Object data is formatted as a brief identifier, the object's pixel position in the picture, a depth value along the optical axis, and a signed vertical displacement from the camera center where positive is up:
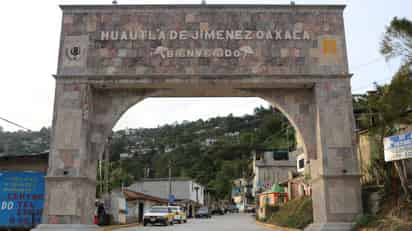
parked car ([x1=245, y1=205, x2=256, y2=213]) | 66.36 -1.38
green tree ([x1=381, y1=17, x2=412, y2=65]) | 10.68 +4.17
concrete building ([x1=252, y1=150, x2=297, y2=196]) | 49.84 +3.96
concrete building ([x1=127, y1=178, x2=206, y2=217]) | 52.62 +1.59
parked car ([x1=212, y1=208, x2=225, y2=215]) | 59.00 -1.50
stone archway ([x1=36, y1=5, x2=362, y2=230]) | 12.88 +4.08
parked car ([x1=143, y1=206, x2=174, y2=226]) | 23.66 -0.92
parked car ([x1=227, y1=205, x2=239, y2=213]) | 73.78 -1.57
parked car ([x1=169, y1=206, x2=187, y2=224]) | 27.71 -0.98
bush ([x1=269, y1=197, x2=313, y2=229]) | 17.76 -0.69
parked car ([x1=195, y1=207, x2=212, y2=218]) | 42.03 -1.26
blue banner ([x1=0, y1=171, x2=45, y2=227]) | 13.45 +0.11
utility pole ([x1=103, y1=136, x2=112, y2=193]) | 21.10 +2.21
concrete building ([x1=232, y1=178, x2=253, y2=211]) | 69.94 +1.48
